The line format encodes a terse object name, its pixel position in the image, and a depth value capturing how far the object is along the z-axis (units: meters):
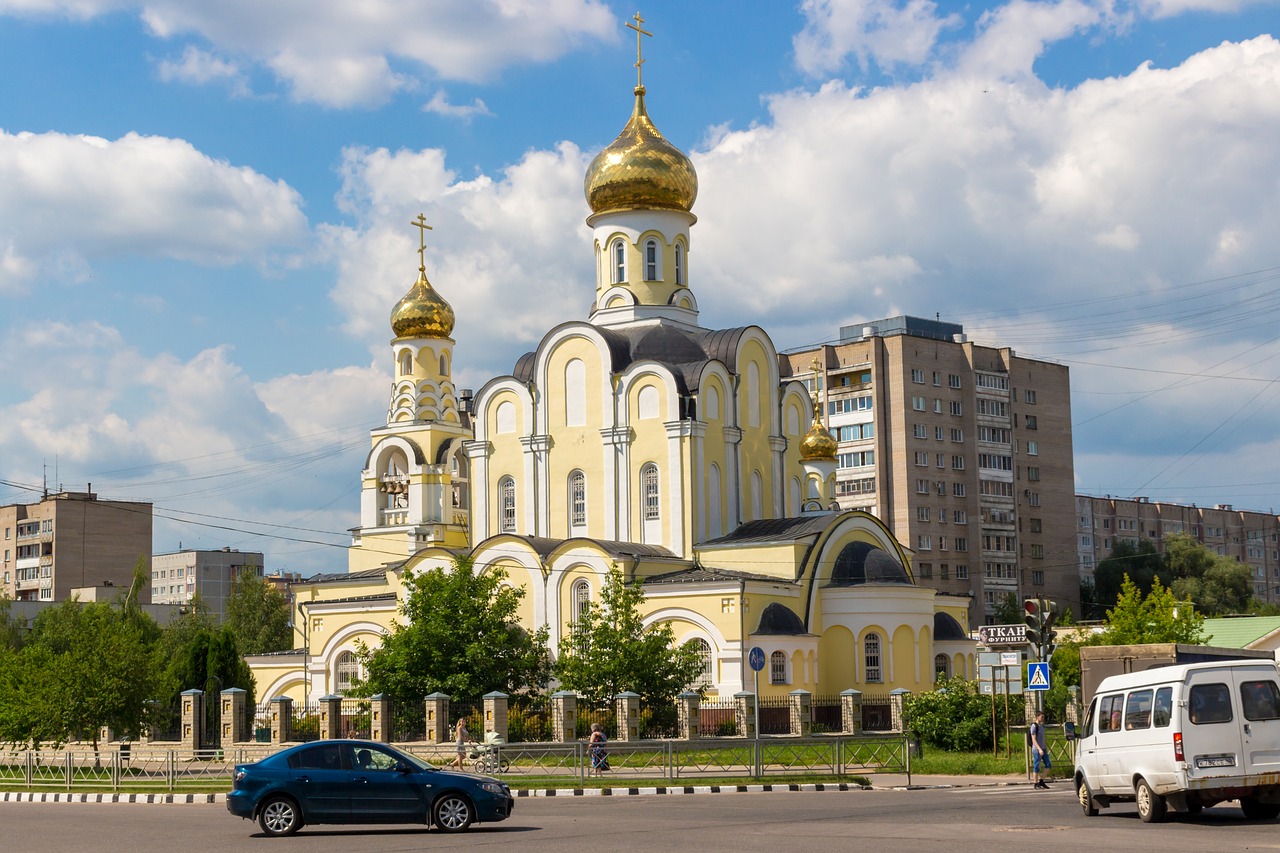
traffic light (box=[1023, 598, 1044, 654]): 24.81
